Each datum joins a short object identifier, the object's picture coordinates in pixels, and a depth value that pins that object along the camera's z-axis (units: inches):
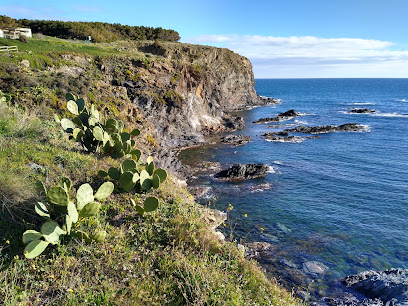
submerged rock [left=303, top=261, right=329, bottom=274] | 595.5
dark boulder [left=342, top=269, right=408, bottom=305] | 497.1
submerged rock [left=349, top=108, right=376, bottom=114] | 3048.5
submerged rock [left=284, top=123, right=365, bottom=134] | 2120.7
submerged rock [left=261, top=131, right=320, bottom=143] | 1860.2
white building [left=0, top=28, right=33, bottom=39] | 1303.9
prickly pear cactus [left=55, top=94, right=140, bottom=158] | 459.2
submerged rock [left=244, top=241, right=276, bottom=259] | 637.3
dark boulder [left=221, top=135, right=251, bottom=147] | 1768.9
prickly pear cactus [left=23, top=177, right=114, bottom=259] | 240.2
